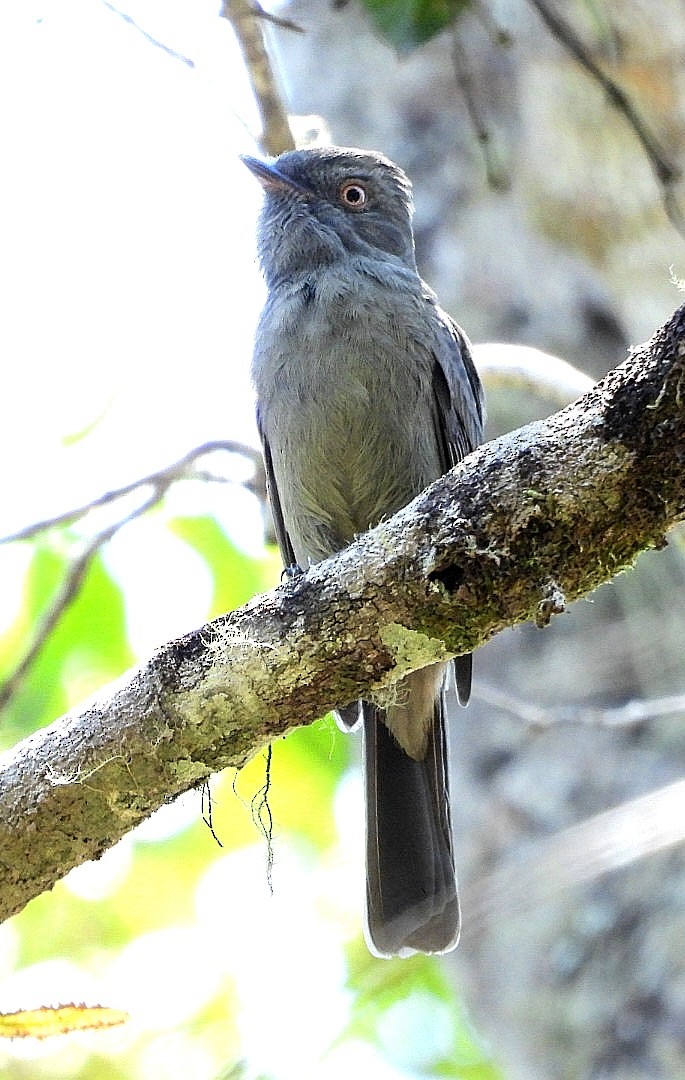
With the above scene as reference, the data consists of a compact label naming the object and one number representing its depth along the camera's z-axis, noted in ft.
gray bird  27.63
